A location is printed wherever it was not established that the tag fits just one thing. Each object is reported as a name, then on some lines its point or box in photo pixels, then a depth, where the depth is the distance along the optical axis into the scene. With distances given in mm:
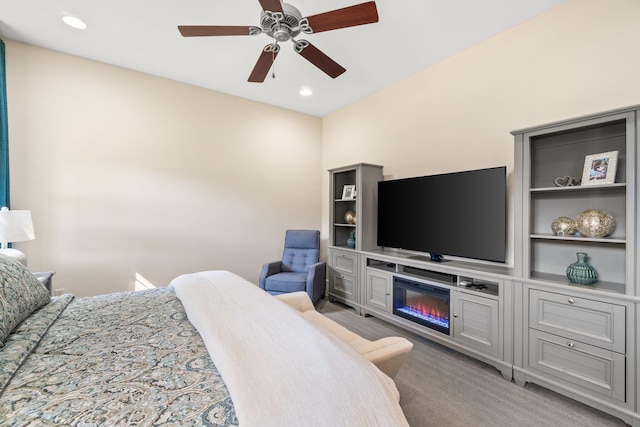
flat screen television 2418
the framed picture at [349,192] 3860
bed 810
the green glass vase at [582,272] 1916
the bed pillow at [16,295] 1227
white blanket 818
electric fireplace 2643
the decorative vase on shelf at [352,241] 3803
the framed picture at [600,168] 1861
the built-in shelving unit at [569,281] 1681
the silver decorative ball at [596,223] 1894
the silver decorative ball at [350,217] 3917
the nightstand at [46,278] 2202
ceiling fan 1710
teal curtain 2600
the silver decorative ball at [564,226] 2084
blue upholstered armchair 3482
